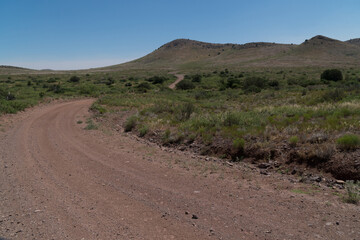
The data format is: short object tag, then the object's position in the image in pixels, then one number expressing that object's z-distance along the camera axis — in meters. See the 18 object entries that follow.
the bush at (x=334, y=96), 16.50
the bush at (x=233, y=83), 36.85
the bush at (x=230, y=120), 9.98
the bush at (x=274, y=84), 34.87
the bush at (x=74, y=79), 49.85
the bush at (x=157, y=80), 48.10
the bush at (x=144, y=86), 36.77
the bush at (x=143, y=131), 11.33
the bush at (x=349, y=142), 6.13
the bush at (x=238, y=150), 7.71
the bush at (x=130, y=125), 12.73
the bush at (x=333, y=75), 36.06
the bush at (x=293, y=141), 7.09
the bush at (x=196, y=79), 47.53
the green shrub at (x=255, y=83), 33.36
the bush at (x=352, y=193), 4.60
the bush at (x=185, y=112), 12.81
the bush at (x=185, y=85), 39.19
